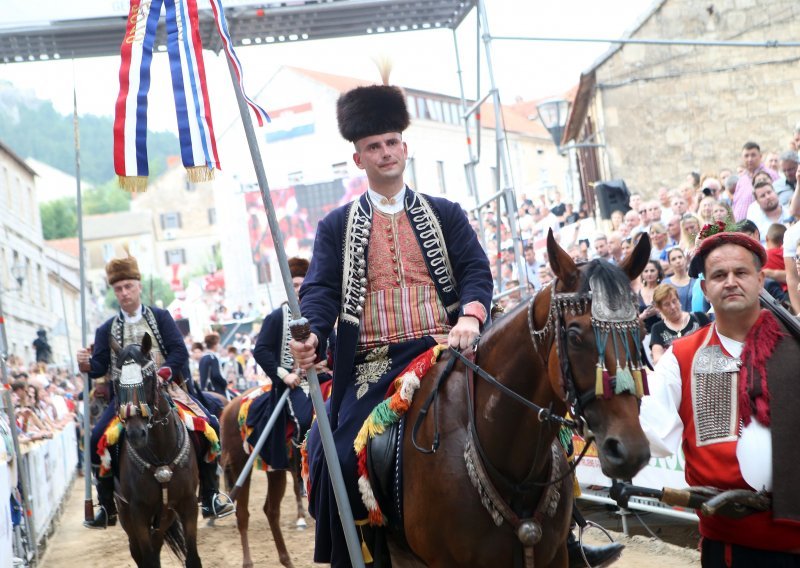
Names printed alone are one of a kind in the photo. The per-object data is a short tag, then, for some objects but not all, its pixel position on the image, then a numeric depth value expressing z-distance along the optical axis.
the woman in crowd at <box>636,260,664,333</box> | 10.66
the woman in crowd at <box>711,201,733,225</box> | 10.09
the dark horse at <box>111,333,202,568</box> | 8.34
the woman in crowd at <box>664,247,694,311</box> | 10.37
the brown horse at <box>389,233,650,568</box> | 3.98
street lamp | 17.08
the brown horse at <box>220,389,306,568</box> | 10.05
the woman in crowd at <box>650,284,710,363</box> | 9.08
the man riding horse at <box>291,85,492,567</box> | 5.12
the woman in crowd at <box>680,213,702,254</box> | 11.21
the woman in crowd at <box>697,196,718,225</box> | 11.61
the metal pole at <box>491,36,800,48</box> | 11.38
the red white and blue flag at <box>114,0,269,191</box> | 4.88
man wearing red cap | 3.88
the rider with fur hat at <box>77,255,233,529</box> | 8.85
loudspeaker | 18.50
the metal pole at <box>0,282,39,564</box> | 10.36
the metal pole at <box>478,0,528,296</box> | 11.04
